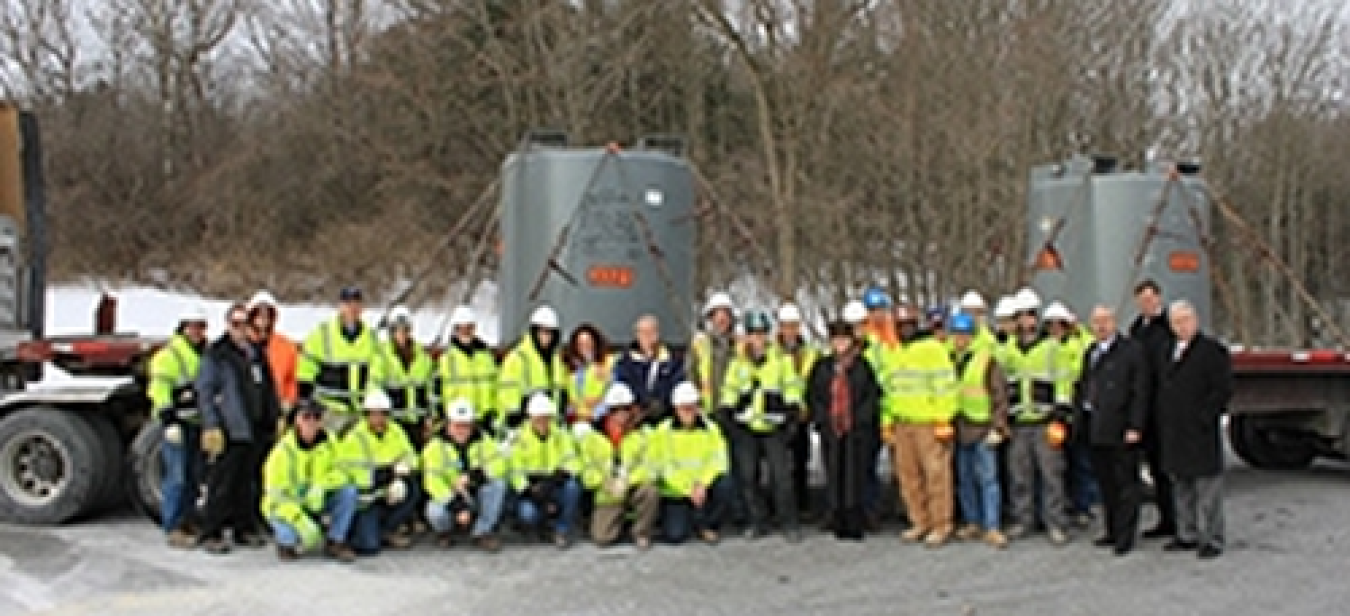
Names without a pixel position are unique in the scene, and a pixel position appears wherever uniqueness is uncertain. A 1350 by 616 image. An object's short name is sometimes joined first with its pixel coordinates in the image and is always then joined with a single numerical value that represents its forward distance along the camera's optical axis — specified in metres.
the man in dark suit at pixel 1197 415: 9.19
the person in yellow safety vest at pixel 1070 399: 10.03
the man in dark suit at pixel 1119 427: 9.43
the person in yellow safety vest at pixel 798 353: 10.37
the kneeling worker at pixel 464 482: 9.62
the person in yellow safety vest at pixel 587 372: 10.25
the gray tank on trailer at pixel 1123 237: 12.70
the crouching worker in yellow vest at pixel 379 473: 9.44
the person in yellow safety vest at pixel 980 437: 9.84
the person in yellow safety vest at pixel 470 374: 10.09
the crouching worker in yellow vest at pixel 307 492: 9.22
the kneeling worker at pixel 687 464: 9.88
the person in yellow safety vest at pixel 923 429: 9.83
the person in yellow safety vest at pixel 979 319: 10.16
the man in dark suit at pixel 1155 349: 9.54
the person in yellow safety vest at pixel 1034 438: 9.86
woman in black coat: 9.99
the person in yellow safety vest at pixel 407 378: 10.07
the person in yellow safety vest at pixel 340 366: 9.95
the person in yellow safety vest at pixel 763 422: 10.17
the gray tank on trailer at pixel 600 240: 11.64
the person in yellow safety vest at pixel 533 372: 10.08
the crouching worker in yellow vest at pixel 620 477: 9.84
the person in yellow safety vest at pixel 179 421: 9.74
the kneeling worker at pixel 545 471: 9.79
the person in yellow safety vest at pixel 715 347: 10.53
